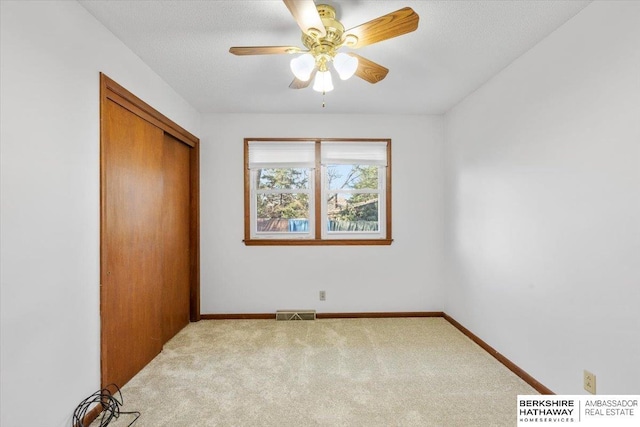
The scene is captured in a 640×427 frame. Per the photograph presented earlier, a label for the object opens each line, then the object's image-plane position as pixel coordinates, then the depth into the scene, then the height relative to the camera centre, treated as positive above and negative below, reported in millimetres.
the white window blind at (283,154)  3744 +758
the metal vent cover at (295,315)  3604 -1273
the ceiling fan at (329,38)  1451 +990
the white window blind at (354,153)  3764 +776
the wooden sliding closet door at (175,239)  3043 -288
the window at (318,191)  3746 +281
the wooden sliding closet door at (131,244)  2068 -254
